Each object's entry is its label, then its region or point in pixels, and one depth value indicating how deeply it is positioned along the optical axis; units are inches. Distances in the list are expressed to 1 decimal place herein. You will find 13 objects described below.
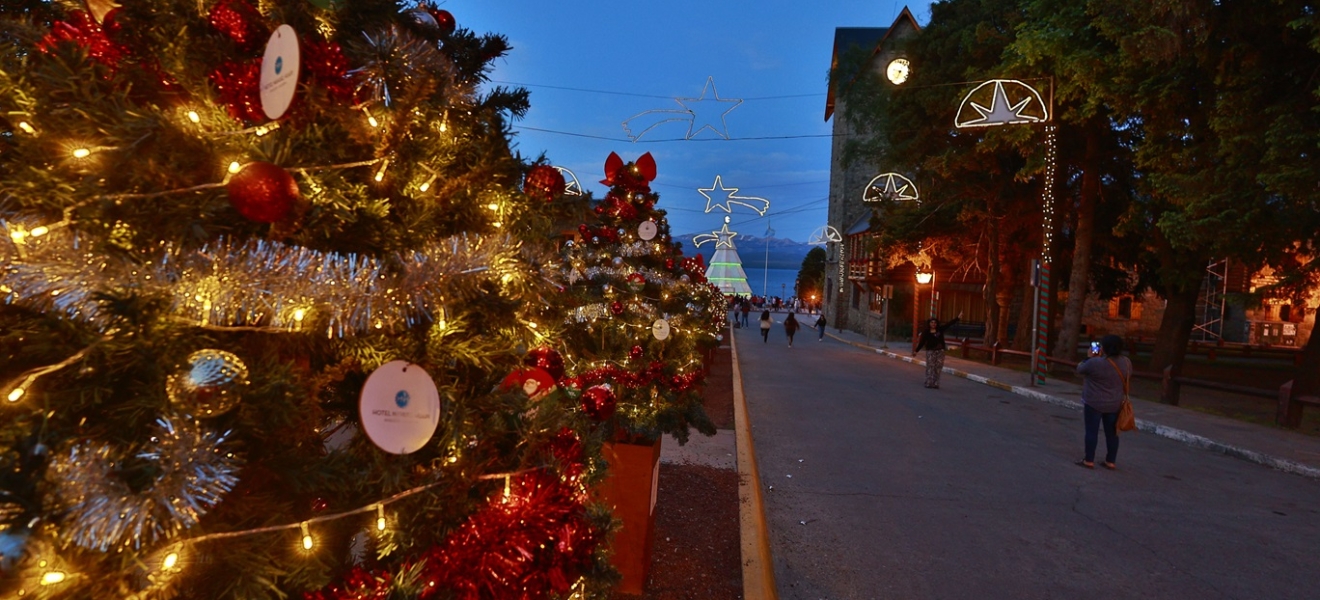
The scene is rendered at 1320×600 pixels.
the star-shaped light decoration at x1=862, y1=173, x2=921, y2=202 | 953.5
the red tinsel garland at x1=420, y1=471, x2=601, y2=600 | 78.5
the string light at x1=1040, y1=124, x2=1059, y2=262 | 639.8
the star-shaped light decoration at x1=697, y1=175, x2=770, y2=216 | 868.1
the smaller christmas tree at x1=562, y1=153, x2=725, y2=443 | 240.1
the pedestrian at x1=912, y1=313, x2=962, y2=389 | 592.7
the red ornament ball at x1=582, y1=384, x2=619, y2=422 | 128.2
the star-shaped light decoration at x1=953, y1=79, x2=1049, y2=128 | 543.8
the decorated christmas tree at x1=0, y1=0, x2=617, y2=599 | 54.8
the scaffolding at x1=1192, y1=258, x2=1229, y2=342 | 1411.2
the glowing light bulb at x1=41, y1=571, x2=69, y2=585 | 51.2
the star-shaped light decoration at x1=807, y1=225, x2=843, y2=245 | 1553.9
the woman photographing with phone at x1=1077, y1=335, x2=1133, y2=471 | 314.5
